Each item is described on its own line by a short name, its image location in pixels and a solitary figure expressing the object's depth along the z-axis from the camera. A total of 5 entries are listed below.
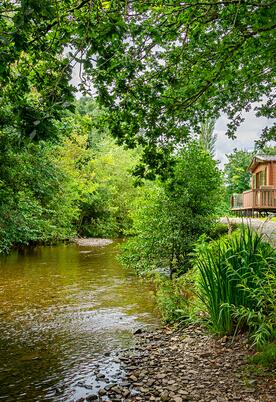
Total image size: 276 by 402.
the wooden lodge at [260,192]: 19.53
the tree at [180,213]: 10.69
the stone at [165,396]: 3.90
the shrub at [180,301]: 6.73
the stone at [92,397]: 4.26
